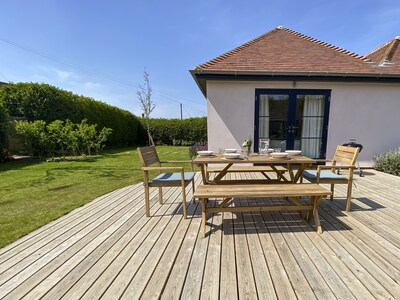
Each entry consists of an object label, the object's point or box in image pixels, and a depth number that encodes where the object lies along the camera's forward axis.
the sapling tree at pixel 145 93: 11.66
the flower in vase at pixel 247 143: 2.92
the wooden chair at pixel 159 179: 2.56
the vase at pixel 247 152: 2.95
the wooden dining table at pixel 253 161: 2.53
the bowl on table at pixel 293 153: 2.95
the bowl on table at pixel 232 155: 2.67
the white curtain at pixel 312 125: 5.49
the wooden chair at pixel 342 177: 2.59
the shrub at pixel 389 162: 4.95
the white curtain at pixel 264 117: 5.41
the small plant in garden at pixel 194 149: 7.57
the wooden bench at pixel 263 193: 2.12
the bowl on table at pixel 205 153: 3.00
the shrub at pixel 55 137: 7.38
